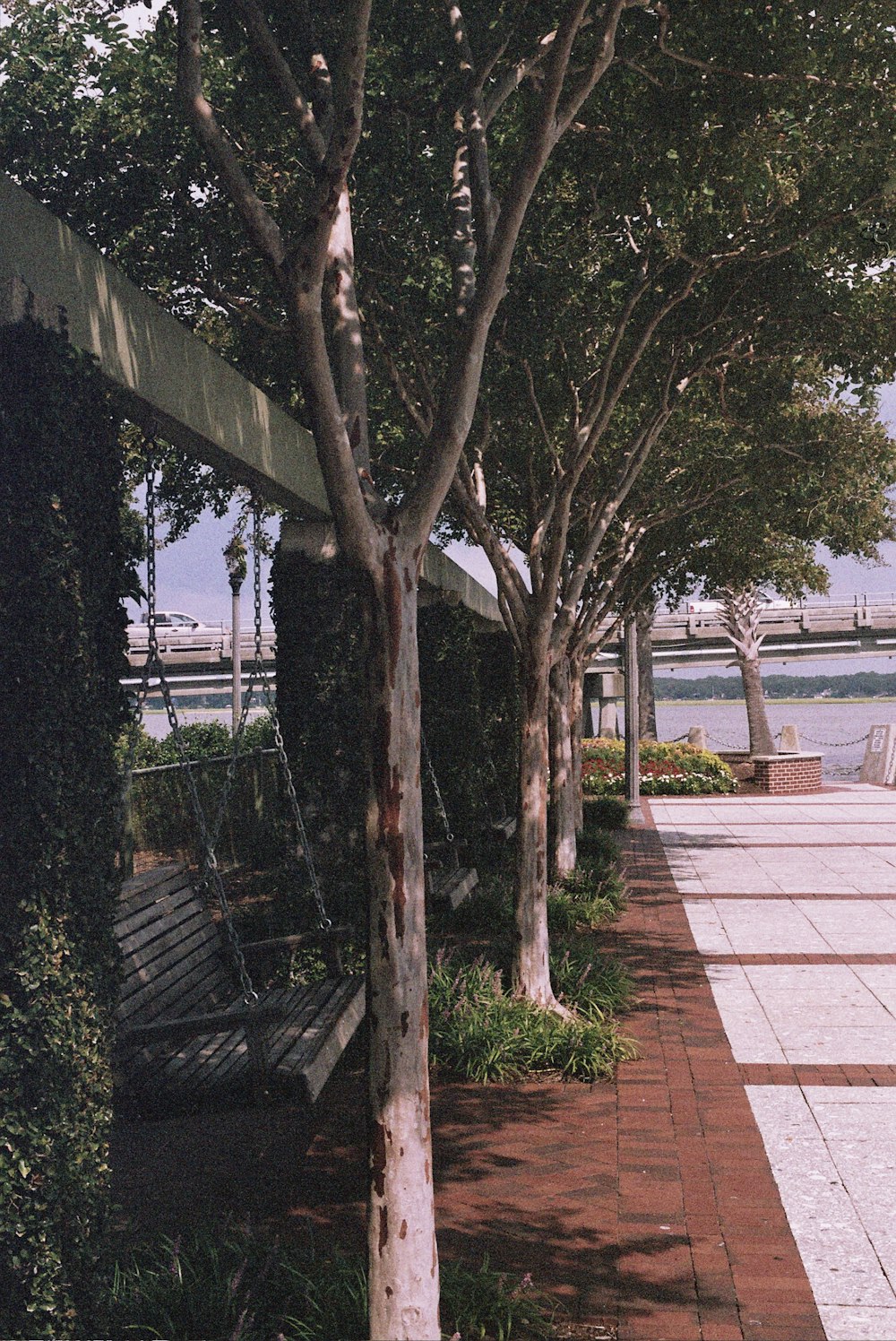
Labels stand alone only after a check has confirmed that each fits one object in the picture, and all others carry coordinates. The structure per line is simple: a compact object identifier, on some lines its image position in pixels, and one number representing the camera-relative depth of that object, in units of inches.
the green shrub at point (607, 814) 838.5
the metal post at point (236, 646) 1104.2
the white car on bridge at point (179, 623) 2693.9
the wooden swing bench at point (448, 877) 401.1
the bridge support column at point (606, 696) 1963.6
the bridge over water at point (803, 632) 2667.3
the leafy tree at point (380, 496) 158.4
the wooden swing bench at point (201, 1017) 226.5
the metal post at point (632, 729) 893.8
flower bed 1125.8
